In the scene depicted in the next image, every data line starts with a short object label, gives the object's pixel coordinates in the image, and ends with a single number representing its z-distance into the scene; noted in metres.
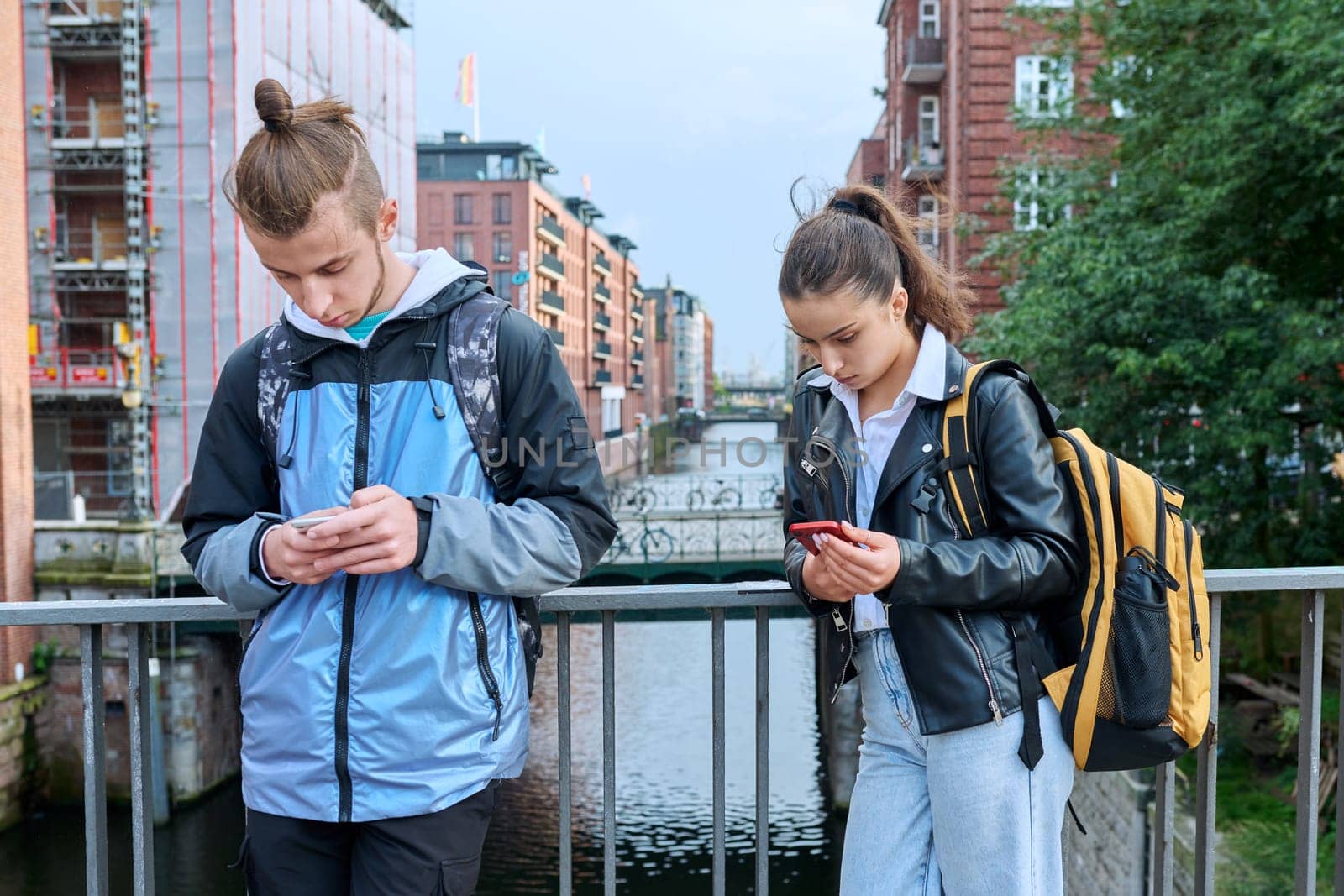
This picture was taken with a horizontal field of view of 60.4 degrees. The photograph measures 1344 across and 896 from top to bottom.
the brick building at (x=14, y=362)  20.59
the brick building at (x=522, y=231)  57.88
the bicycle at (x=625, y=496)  25.80
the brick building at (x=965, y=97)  23.44
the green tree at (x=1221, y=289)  10.91
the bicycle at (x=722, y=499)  24.84
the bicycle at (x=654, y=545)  23.52
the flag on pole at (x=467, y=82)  69.81
